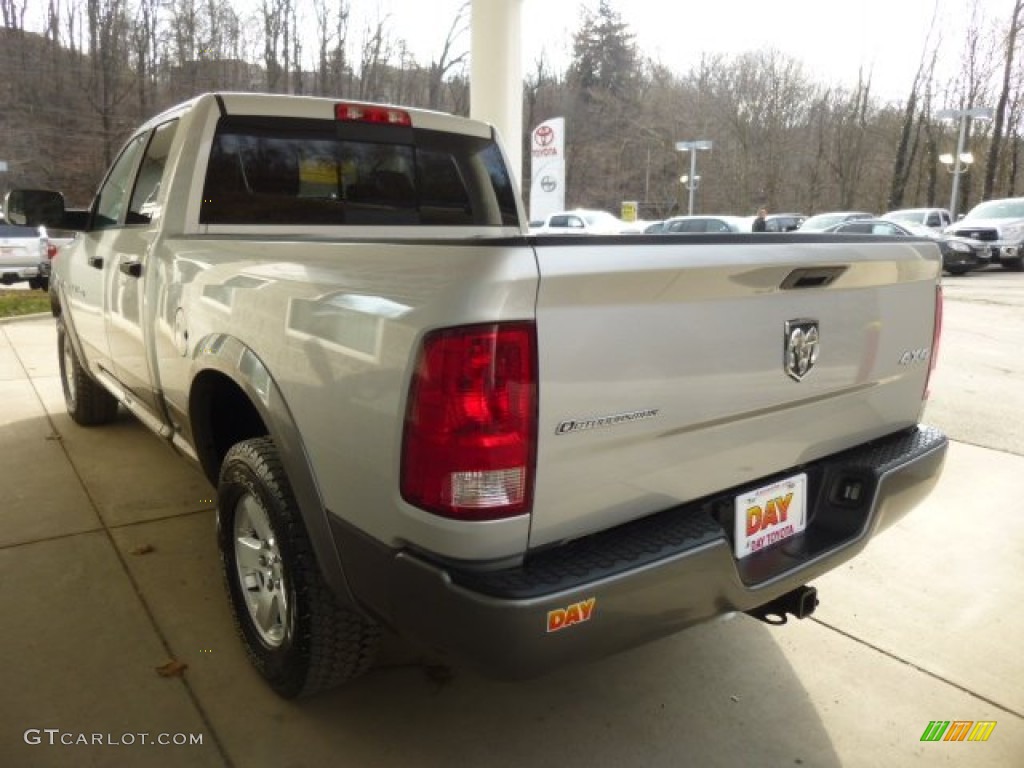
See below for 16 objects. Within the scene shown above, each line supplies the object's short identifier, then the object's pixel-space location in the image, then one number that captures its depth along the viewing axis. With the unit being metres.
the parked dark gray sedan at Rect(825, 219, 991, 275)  18.39
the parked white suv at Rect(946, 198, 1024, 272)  19.12
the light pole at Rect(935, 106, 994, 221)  29.03
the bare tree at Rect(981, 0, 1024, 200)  34.38
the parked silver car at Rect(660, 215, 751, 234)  19.16
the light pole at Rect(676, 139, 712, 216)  35.40
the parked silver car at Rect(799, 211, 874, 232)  21.72
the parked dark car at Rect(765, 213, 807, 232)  24.52
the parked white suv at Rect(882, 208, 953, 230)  24.06
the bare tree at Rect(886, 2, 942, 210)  40.03
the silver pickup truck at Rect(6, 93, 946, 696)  1.59
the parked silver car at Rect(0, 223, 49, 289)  14.91
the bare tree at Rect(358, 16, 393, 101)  46.31
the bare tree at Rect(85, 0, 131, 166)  41.53
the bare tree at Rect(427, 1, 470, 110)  33.98
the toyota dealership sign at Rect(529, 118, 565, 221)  18.61
